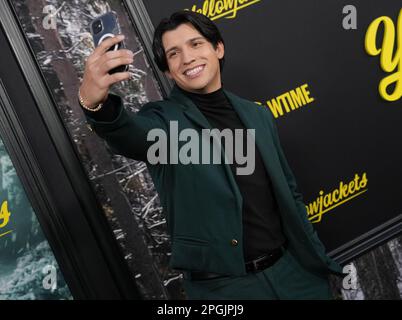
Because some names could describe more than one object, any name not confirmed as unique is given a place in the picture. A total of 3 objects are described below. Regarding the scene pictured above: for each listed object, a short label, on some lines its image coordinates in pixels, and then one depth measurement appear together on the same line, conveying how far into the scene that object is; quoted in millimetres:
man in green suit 1250
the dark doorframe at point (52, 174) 1848
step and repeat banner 2215
